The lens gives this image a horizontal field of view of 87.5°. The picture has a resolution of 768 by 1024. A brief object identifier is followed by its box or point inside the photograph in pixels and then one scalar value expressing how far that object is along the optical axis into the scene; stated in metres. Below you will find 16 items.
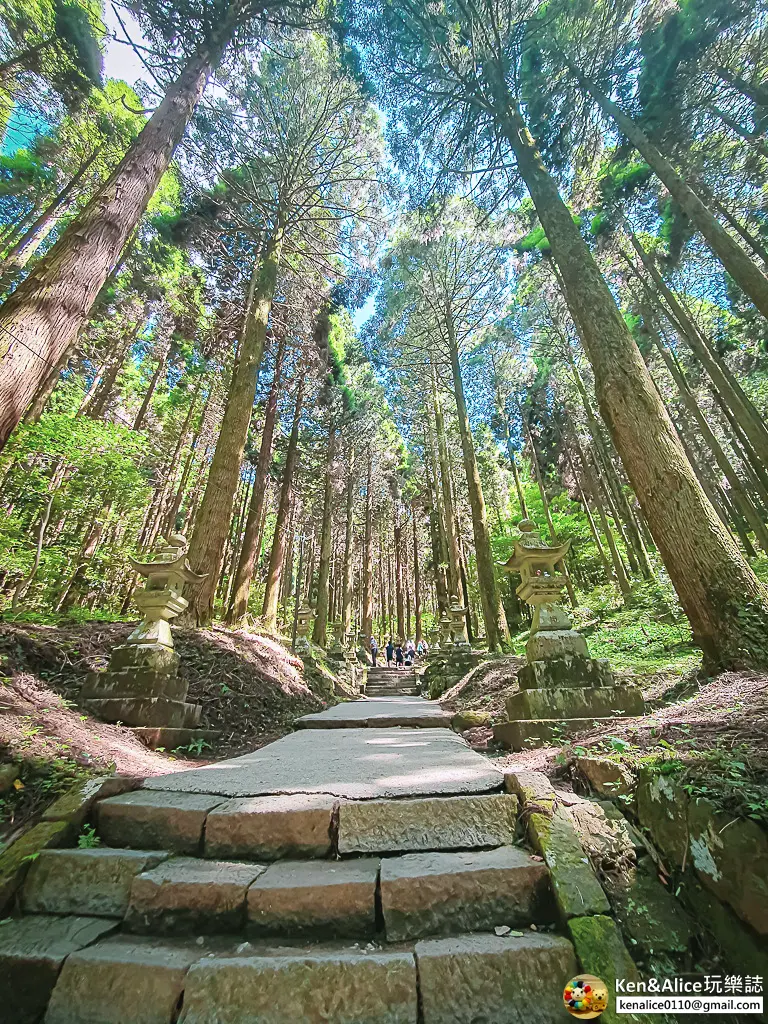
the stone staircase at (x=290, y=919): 1.27
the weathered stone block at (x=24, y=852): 1.60
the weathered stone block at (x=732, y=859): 1.22
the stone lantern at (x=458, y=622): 11.29
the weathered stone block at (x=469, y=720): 4.81
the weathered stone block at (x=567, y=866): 1.44
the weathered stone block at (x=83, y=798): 1.90
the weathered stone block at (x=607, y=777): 1.98
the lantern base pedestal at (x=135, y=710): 3.73
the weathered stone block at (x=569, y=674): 3.62
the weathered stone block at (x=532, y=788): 1.88
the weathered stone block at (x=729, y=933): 1.20
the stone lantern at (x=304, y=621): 12.93
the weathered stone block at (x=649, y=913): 1.36
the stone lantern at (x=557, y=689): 3.42
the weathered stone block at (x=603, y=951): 1.25
